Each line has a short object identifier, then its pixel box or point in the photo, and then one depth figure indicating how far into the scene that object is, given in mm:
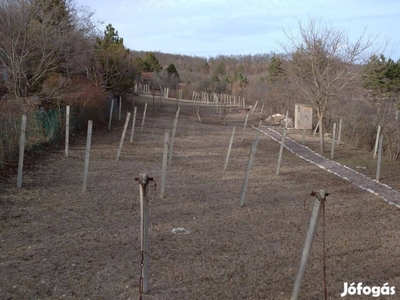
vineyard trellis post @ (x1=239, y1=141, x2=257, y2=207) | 7977
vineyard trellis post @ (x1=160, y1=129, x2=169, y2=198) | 8430
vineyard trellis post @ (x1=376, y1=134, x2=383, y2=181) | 11051
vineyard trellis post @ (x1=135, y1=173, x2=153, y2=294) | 3938
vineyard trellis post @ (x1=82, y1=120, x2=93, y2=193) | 8498
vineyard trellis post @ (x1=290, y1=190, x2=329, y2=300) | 3742
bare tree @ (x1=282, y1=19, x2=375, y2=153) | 16453
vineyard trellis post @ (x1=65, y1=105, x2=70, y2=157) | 12368
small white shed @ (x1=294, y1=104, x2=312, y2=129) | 27156
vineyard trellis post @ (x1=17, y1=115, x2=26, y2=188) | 8633
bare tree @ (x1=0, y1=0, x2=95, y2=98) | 15227
